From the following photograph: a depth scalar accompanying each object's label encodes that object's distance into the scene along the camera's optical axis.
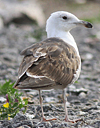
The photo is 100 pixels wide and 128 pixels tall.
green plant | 9.70
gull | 9.16
